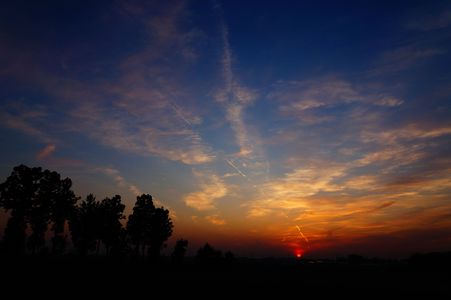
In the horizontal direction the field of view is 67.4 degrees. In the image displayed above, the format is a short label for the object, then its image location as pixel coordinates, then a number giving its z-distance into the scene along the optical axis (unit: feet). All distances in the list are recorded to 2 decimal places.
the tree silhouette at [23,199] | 208.64
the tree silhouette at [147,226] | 307.37
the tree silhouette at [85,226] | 282.97
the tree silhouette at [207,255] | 301.80
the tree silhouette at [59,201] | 229.66
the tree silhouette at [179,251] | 351.46
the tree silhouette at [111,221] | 287.69
